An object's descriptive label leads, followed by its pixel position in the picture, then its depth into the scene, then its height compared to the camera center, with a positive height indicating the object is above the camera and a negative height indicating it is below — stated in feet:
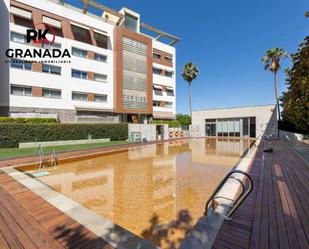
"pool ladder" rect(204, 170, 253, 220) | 13.17 -6.08
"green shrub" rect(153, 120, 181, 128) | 101.86 +1.36
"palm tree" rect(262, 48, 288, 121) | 102.01 +39.49
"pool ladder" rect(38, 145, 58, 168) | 35.58 -7.82
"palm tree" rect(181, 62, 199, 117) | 130.11 +39.57
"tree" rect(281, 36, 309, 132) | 33.53 +8.53
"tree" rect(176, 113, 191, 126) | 147.13 +5.17
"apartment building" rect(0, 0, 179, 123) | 63.46 +26.77
